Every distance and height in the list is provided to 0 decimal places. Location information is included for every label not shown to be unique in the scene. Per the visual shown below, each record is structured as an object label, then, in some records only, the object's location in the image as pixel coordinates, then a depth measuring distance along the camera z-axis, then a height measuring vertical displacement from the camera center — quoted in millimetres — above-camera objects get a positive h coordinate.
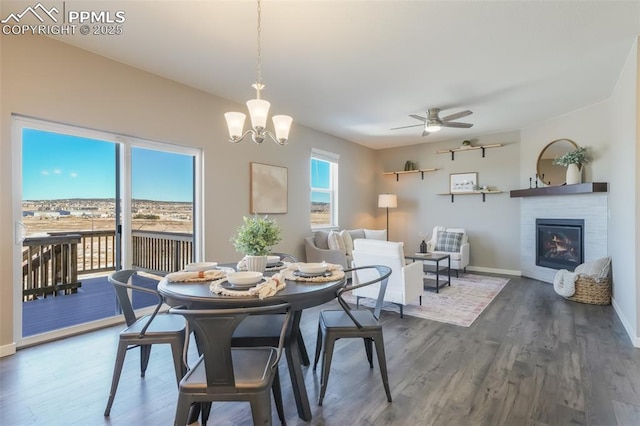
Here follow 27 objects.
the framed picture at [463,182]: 6406 +617
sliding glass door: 2854 -52
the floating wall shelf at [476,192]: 6141 +379
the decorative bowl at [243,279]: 1741 -371
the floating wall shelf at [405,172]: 6943 +911
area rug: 3611 -1191
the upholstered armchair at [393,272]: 3572 -689
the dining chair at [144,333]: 1869 -722
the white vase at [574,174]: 4781 +560
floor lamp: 6875 +241
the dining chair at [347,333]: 1969 -768
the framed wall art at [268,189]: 4598 +369
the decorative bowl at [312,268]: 2043 -370
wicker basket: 4035 -1042
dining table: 1602 -453
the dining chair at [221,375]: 1314 -746
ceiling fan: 4386 +1266
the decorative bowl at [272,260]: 2510 -386
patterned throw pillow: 5941 -576
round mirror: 5150 +825
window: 5977 +463
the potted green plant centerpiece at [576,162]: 4777 +743
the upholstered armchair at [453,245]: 5652 -646
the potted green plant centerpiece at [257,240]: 2121 -188
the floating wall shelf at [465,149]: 6098 +1278
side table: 4773 -712
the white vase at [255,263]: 2178 -347
